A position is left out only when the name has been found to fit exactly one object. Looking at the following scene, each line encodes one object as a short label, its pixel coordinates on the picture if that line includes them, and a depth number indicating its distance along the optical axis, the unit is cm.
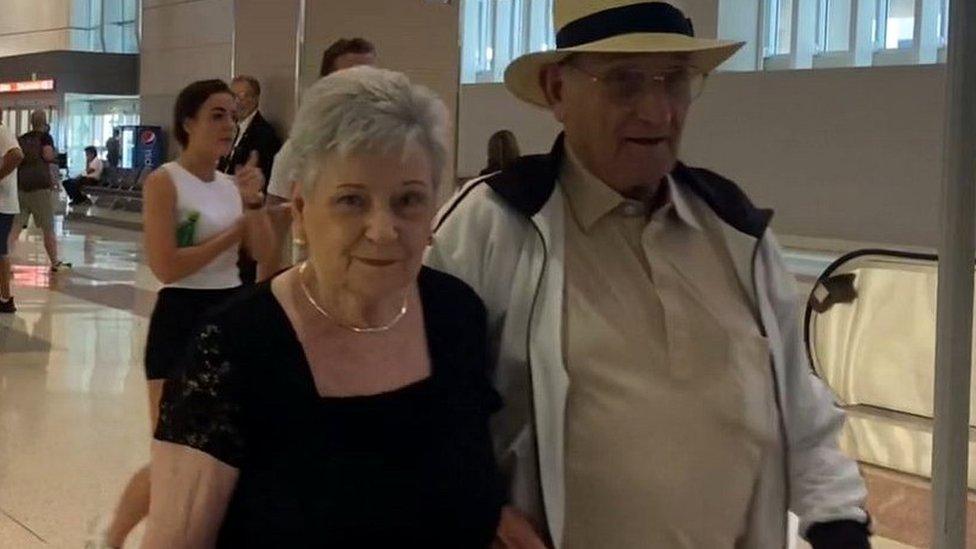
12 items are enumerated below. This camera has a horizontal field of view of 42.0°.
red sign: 2919
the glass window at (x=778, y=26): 1836
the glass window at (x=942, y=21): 1599
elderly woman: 162
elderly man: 184
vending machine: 2561
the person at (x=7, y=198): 945
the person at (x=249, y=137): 444
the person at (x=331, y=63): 372
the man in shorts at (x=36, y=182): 1253
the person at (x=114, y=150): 2739
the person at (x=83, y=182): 2759
